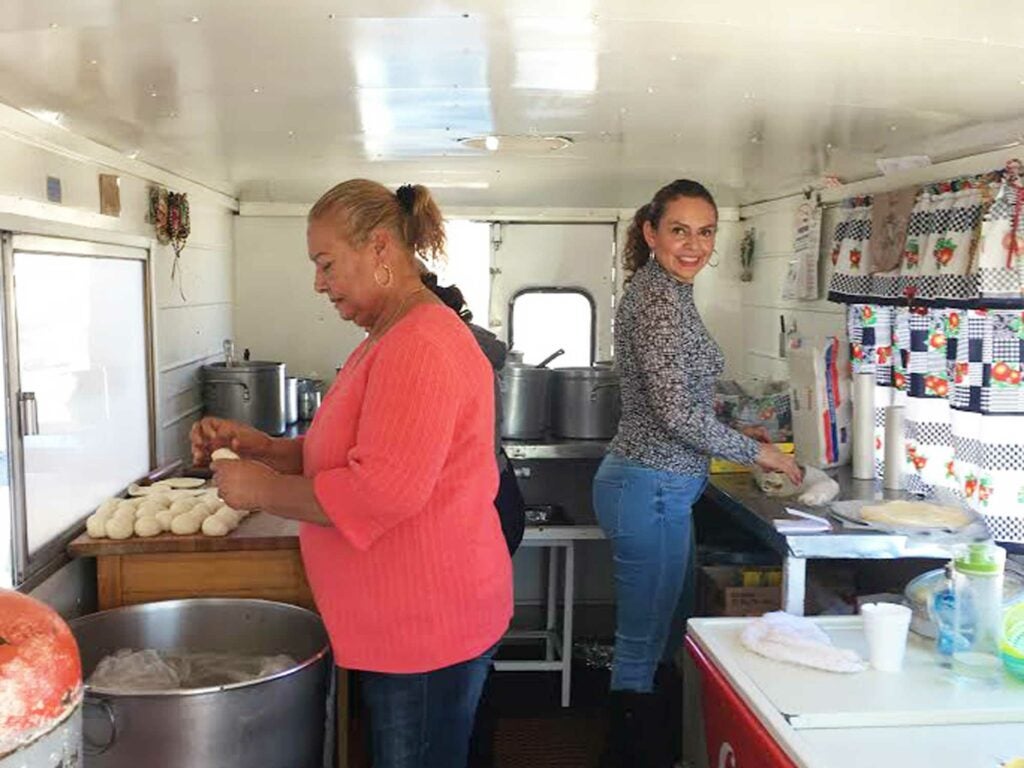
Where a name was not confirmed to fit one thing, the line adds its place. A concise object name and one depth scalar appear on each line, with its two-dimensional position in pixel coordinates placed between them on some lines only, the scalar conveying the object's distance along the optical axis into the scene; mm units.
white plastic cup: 1742
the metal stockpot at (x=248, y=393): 3703
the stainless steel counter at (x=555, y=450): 3549
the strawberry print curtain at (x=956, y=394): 2395
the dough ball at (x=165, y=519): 2318
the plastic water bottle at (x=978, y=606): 1795
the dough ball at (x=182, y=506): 2371
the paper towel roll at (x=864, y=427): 2951
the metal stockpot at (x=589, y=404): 3639
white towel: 1760
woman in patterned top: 2449
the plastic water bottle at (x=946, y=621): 1841
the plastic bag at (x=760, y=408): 3348
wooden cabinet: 2268
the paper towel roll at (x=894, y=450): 2793
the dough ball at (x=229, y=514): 2352
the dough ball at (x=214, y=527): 2307
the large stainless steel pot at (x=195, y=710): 1814
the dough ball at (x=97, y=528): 2270
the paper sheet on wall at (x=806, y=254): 3489
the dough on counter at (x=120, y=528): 2254
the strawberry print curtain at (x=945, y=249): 2299
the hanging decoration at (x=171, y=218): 3188
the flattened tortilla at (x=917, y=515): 2430
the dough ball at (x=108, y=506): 2328
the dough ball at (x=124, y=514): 2287
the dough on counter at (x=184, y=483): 2677
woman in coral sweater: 1579
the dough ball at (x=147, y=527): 2279
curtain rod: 2377
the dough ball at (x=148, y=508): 2326
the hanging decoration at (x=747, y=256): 4234
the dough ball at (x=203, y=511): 2352
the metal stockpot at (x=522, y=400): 3611
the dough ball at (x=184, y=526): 2307
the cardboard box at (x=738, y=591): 2938
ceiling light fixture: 2881
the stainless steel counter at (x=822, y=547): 2379
